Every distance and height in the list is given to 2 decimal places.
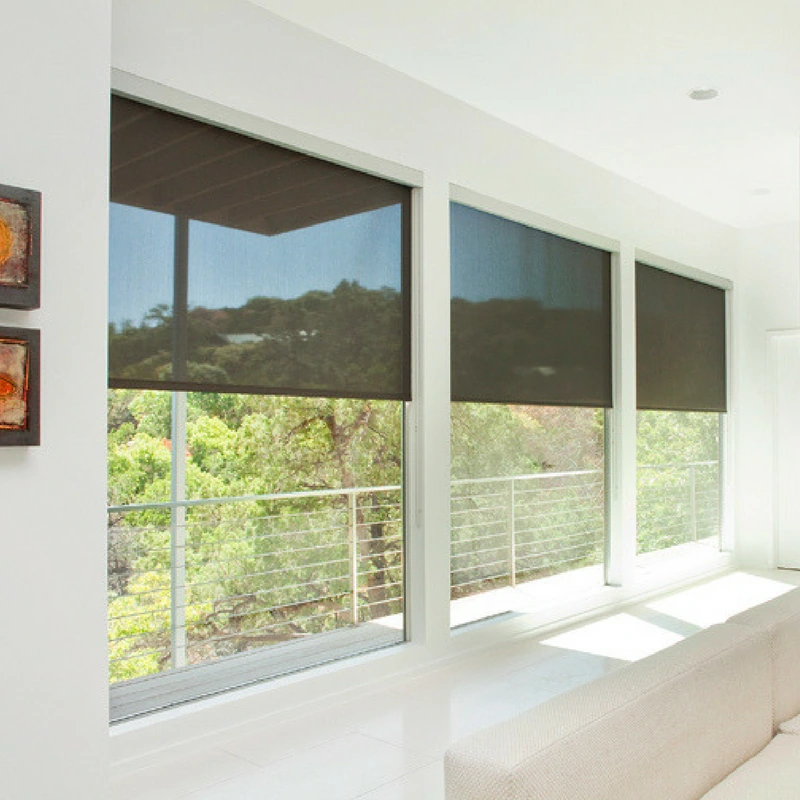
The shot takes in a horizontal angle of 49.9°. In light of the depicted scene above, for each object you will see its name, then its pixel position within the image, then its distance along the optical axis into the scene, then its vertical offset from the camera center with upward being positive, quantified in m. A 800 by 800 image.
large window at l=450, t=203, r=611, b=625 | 4.70 +0.12
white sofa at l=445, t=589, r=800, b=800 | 1.33 -0.56
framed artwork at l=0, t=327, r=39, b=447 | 2.24 +0.10
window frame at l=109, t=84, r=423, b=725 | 3.30 -0.03
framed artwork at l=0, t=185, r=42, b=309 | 2.24 +0.46
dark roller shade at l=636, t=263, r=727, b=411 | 6.25 +0.62
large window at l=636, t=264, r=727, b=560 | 6.36 +0.10
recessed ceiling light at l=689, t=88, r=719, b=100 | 4.32 +1.66
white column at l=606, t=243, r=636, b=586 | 5.79 -0.20
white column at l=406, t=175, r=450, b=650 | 4.22 -0.07
